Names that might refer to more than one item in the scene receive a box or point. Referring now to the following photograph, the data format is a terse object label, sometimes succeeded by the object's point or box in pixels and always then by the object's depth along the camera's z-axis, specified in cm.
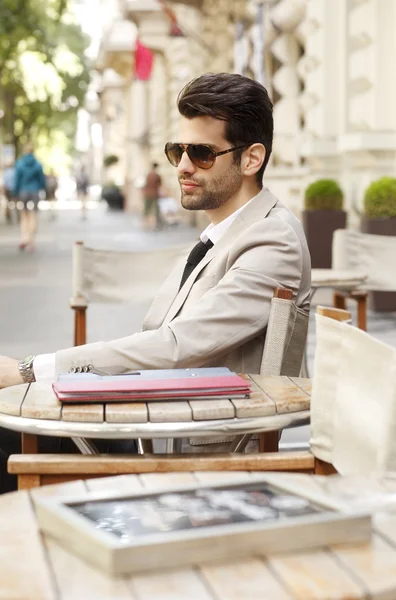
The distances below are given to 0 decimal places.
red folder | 285
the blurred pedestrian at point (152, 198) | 3334
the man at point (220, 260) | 328
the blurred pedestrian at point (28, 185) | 2378
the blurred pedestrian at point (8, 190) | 3775
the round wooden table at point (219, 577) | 170
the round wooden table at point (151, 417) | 273
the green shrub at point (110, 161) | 6173
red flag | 4441
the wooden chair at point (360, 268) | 760
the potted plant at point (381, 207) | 1263
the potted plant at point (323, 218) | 1428
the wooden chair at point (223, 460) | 271
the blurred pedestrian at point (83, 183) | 4944
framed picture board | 176
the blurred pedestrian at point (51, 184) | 4845
